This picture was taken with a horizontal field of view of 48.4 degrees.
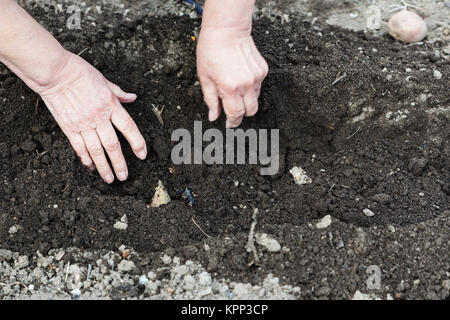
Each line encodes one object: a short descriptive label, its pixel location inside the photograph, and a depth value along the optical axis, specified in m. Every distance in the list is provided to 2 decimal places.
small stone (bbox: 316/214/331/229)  0.60
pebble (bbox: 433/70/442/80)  0.75
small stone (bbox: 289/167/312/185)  0.70
